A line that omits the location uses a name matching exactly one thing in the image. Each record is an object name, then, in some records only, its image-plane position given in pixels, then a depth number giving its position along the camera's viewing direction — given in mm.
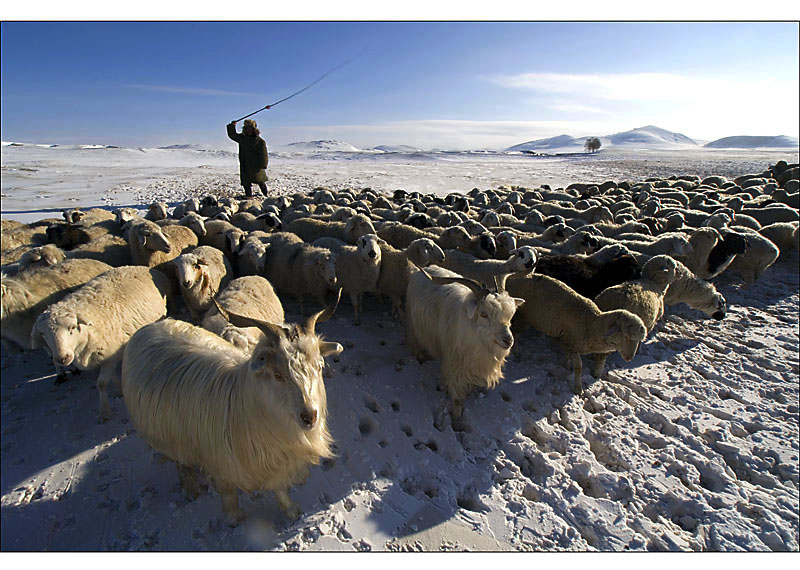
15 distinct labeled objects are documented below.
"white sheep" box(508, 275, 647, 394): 4828
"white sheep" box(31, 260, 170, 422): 3691
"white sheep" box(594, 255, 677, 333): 5465
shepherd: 13867
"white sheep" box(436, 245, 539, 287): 6426
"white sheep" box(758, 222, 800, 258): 9625
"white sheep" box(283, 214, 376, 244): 8336
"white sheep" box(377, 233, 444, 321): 6738
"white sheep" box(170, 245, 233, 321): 5078
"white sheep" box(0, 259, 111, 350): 4457
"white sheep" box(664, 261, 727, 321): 6457
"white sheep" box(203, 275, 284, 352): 3837
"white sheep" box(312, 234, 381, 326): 6609
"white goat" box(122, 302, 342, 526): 2340
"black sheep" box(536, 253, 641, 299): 6176
